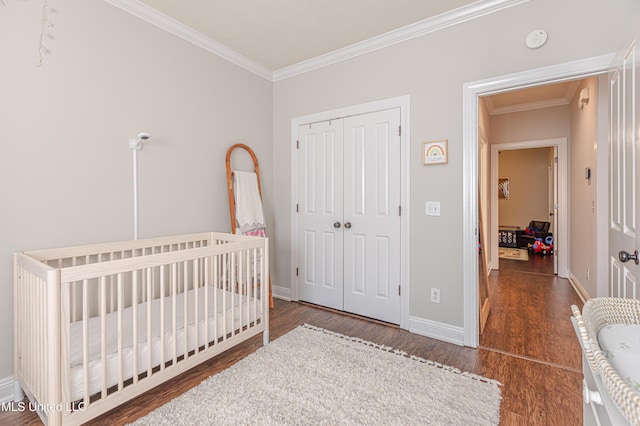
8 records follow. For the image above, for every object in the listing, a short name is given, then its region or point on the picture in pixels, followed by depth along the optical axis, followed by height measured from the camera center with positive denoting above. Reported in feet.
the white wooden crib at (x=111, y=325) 4.22 -2.12
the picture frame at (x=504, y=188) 23.75 +1.75
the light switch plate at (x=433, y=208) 7.98 +0.08
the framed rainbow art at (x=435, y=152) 7.77 +1.51
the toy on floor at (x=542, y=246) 19.30 -2.27
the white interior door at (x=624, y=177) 4.34 +0.52
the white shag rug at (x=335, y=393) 4.95 -3.30
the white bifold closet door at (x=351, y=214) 8.84 -0.08
